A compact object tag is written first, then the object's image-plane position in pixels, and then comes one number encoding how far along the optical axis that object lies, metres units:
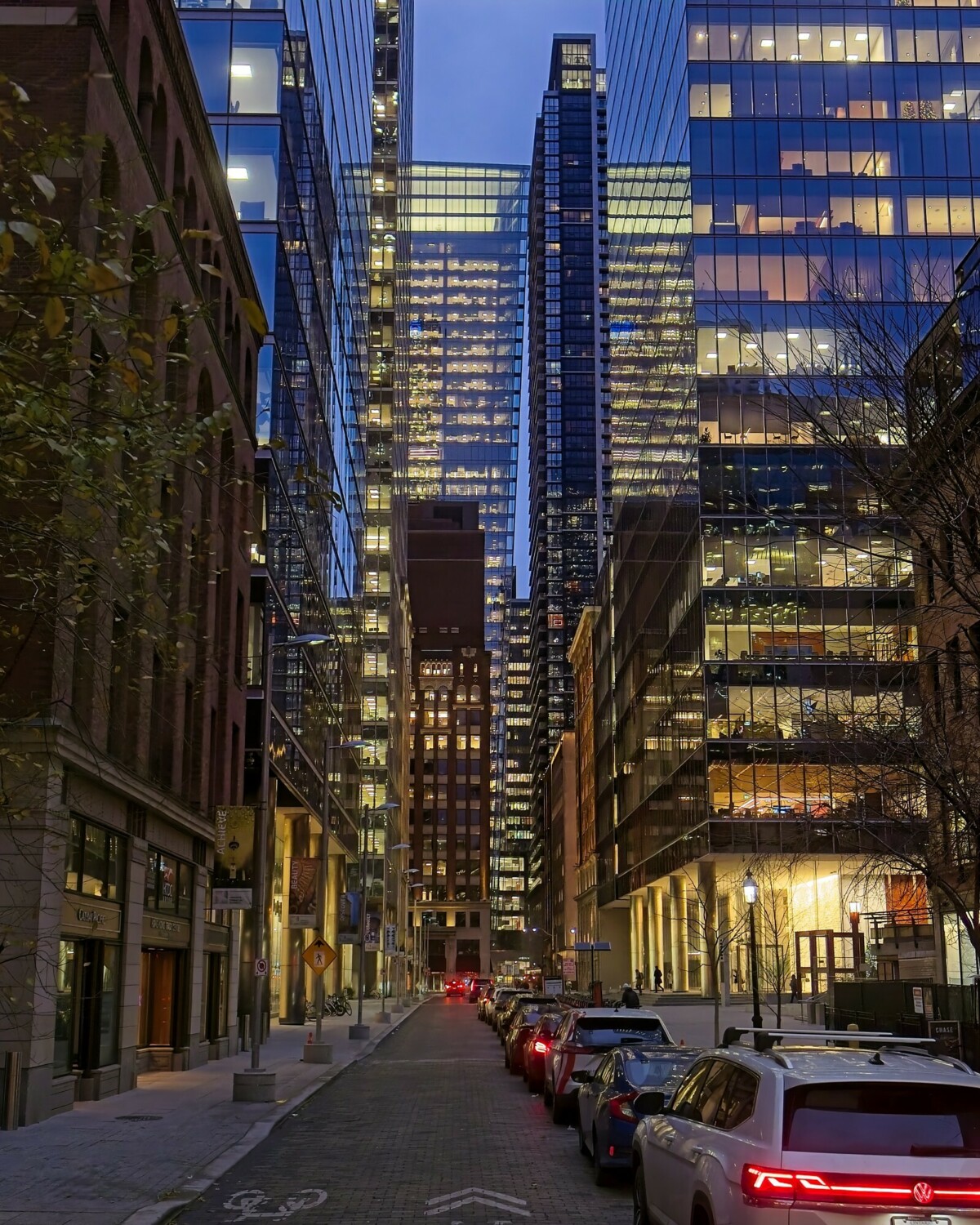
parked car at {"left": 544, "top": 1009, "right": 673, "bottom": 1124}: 19.94
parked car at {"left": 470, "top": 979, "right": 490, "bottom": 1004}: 109.68
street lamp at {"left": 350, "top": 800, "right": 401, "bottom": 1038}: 47.28
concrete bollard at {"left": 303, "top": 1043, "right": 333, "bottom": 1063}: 34.09
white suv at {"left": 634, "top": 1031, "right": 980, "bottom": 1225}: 7.21
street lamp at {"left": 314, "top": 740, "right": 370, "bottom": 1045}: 37.34
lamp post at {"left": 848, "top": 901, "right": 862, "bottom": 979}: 51.60
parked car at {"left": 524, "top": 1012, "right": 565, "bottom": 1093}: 27.22
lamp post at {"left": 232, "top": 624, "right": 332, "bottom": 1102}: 24.88
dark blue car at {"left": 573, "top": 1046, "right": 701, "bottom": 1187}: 15.06
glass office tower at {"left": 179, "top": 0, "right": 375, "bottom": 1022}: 44.56
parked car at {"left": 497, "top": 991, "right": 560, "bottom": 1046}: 38.25
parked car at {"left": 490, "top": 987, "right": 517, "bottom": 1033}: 52.16
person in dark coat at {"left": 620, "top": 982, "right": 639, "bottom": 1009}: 40.93
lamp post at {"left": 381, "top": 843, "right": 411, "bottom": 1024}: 79.90
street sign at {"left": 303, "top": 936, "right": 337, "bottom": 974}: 34.03
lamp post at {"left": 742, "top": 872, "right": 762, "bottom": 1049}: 30.92
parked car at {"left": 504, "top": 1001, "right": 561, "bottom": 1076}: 31.88
